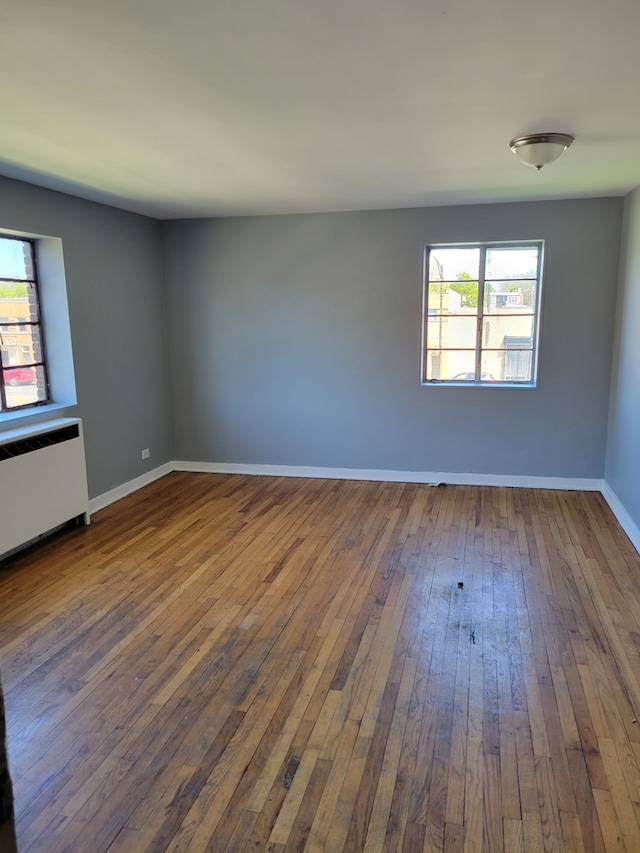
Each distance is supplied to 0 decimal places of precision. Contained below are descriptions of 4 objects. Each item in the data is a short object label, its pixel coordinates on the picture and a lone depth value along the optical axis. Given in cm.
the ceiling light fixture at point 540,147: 295
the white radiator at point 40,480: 368
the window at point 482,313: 514
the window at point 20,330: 411
